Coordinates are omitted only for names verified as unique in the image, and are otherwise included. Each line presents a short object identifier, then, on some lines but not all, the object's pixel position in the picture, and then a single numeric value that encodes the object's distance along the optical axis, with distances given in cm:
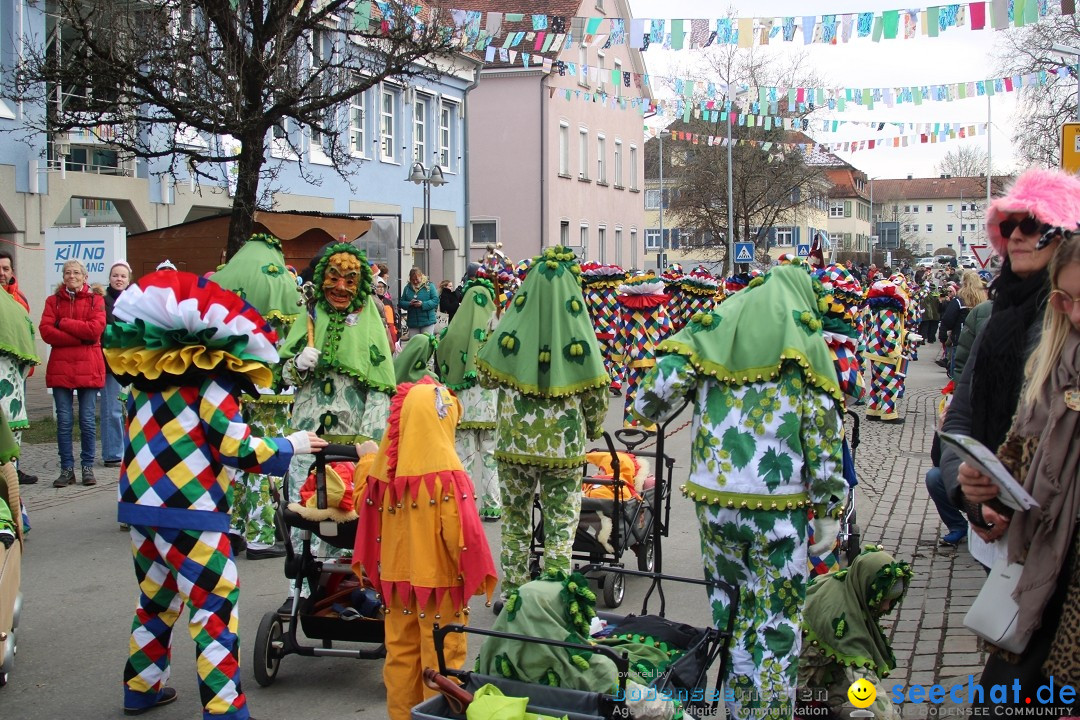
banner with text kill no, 1473
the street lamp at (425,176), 2372
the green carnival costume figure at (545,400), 614
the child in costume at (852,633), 465
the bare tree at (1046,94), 3488
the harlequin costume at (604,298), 1537
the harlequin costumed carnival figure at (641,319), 1483
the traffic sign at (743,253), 3083
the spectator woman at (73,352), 1023
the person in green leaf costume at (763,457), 429
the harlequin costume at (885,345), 1475
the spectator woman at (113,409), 1090
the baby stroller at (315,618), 539
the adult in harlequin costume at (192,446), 461
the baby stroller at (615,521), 676
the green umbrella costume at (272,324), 803
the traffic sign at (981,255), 2472
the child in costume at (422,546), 466
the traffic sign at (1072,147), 924
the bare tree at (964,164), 8775
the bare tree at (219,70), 1334
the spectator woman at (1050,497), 312
